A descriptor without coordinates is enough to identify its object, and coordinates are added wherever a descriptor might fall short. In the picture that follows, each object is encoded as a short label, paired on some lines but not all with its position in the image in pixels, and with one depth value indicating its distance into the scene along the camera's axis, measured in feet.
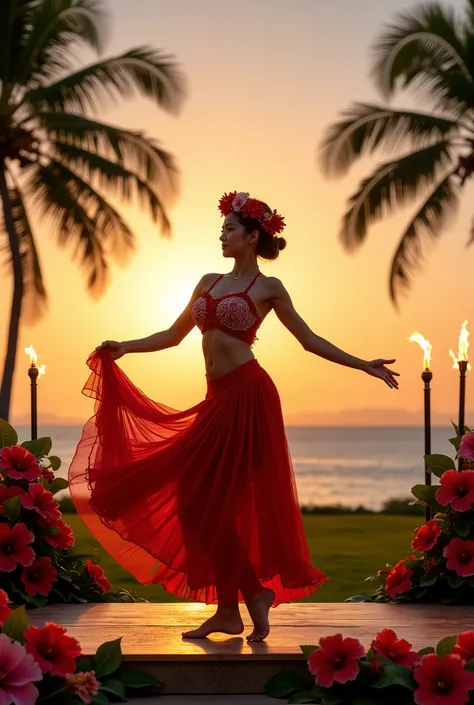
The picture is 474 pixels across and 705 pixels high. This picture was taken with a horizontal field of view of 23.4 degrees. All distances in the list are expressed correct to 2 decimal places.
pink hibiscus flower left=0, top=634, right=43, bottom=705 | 12.01
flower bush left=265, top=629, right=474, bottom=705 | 12.78
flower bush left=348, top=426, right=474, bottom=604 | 18.34
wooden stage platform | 13.61
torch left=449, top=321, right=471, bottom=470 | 20.58
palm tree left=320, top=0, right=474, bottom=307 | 46.29
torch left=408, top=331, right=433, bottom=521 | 20.72
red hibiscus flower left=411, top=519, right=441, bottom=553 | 18.99
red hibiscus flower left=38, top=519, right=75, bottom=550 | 18.53
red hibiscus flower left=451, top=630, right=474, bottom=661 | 13.07
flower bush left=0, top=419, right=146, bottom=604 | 17.57
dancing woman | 14.89
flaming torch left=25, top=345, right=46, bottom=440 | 20.30
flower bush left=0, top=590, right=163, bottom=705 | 12.05
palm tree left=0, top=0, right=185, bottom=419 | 45.93
